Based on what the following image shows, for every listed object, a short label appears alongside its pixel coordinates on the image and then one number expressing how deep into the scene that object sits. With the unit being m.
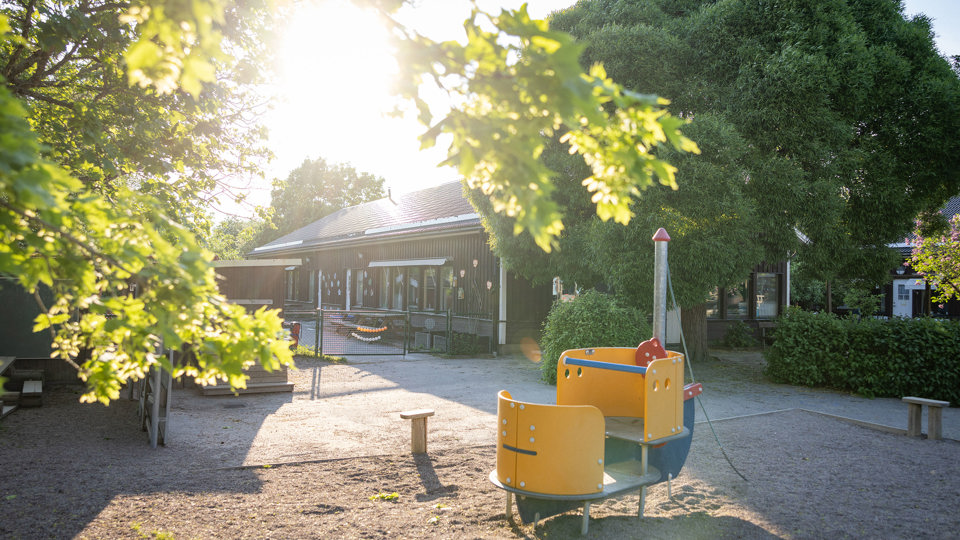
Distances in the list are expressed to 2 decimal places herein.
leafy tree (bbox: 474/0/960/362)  10.55
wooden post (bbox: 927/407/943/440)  7.12
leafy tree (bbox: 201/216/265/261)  10.57
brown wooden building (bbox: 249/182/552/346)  16.06
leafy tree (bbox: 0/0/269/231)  5.80
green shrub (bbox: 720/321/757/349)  18.28
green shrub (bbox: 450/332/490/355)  14.98
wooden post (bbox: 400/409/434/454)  6.04
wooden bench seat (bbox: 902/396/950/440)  7.12
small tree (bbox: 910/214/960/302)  16.28
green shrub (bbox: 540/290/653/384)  10.08
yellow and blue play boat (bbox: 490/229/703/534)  4.03
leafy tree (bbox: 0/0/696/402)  2.04
